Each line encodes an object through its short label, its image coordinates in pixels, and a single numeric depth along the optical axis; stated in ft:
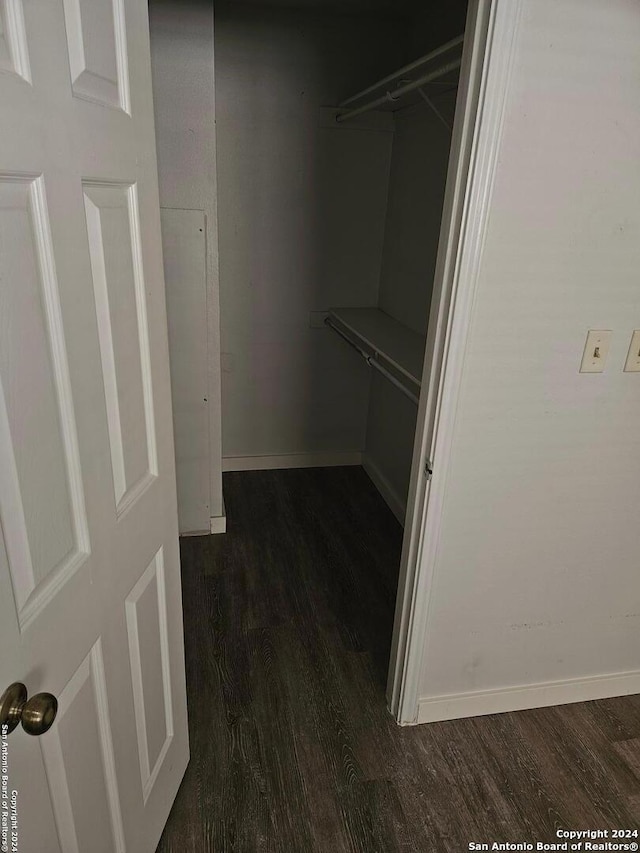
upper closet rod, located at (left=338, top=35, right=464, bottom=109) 4.83
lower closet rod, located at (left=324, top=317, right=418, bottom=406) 7.16
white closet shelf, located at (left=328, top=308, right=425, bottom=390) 7.39
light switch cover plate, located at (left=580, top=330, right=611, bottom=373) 5.01
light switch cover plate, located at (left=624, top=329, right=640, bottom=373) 5.08
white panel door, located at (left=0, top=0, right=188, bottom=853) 2.37
